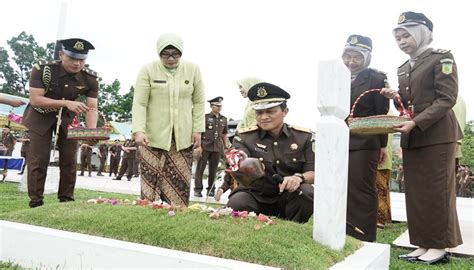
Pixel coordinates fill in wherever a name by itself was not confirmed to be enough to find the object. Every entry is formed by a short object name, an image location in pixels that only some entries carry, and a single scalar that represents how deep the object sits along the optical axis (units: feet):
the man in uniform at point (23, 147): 45.31
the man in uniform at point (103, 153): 61.87
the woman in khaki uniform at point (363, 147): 12.31
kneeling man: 10.19
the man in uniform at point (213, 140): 28.94
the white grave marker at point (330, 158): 7.66
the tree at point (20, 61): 144.77
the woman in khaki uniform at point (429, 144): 10.84
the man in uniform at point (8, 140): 50.80
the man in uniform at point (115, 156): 57.27
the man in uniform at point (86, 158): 52.23
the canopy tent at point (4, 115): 53.47
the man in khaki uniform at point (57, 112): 13.96
